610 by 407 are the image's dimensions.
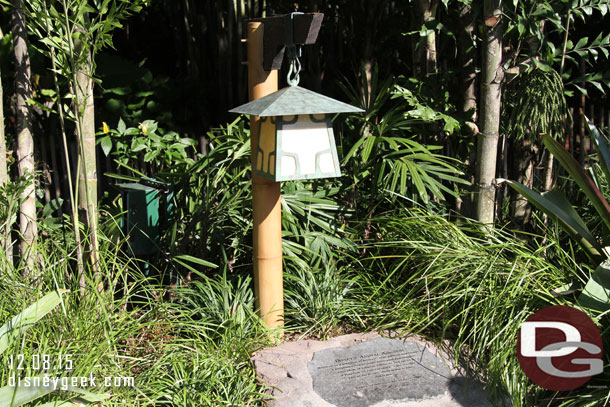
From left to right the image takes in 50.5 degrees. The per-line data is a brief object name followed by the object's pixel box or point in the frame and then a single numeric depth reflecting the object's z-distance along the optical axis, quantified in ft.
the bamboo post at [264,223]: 10.87
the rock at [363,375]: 10.00
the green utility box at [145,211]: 12.78
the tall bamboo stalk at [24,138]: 11.54
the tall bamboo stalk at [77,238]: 10.60
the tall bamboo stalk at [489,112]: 12.99
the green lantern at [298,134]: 9.89
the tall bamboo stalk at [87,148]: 10.50
